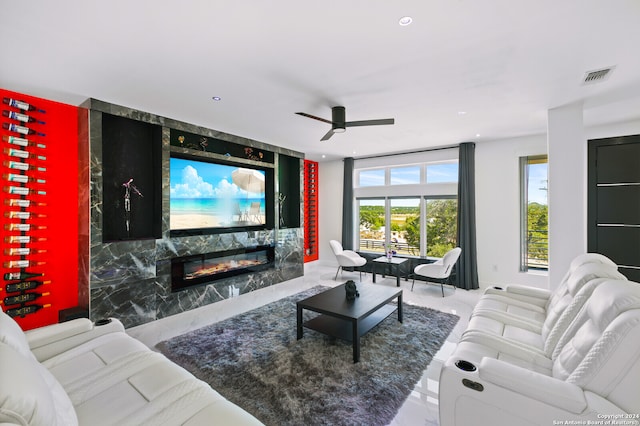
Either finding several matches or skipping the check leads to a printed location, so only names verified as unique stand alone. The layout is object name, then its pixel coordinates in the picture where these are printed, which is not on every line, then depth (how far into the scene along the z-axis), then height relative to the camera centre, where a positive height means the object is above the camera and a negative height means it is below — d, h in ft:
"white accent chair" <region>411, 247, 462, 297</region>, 16.21 -3.15
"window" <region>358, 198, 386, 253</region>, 22.43 -0.90
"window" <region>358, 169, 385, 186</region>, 22.44 +2.86
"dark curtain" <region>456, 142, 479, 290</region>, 17.53 -0.54
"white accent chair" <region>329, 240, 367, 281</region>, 19.81 -3.20
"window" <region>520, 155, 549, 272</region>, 16.30 -0.11
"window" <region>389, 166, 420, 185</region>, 20.63 +2.78
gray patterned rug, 6.87 -4.64
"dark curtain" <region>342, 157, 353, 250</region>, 23.07 +0.48
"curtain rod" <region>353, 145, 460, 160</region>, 18.78 +4.32
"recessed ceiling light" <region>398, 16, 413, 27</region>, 6.26 +4.28
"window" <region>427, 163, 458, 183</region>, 19.17 +2.74
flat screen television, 13.88 +0.92
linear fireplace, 13.83 -2.86
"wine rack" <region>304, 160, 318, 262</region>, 23.77 +0.42
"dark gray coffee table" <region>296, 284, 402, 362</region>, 9.39 -3.38
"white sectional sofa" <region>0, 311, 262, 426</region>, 3.25 -3.05
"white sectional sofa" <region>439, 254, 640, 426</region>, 4.28 -2.86
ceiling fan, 11.07 +3.62
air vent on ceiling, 8.76 +4.31
